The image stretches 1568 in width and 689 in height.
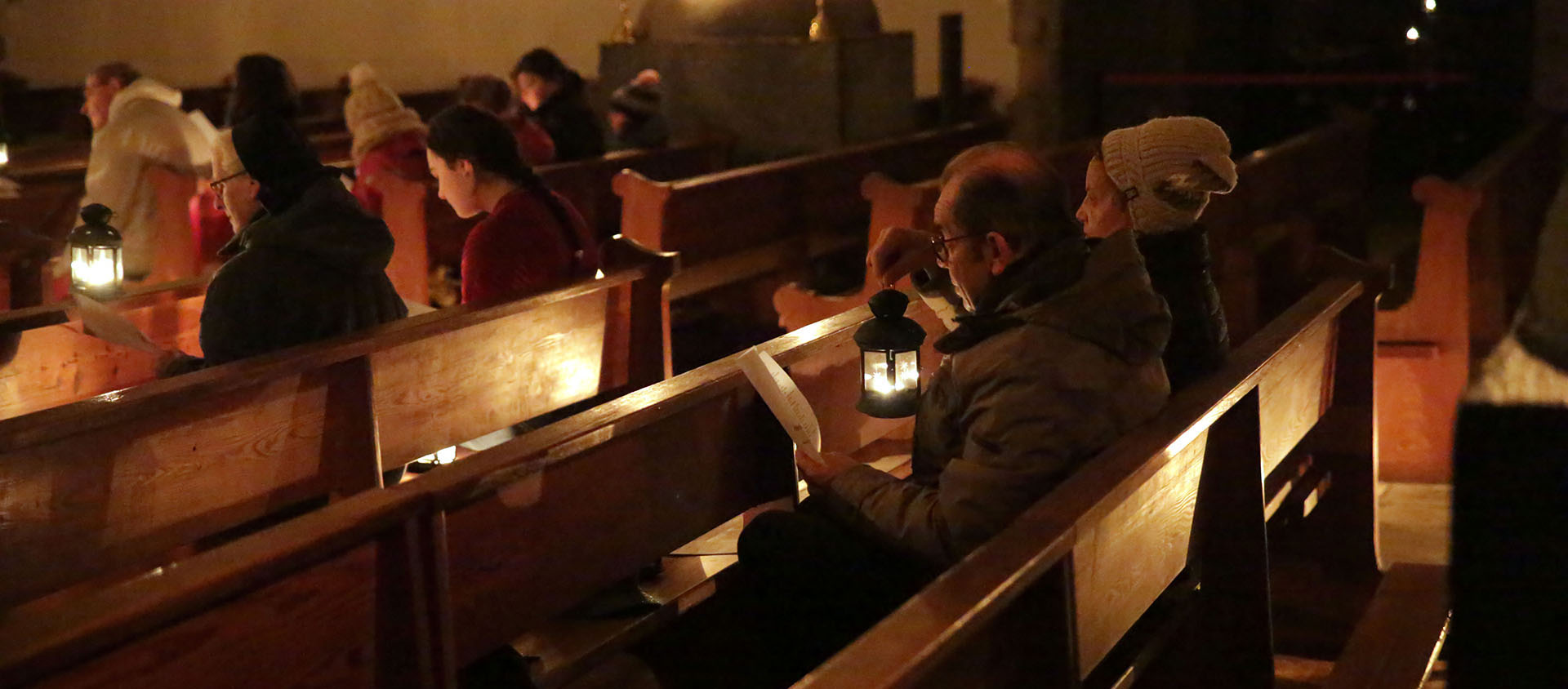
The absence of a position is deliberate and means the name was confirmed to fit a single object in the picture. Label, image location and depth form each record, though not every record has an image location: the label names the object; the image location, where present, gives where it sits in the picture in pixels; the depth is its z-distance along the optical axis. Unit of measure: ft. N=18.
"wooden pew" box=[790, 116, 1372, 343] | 16.44
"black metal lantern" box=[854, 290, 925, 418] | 8.77
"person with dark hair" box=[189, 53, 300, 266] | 17.52
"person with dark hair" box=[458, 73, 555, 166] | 21.16
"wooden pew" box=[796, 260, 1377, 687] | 6.08
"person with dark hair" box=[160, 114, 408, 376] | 11.04
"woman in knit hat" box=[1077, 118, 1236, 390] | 9.66
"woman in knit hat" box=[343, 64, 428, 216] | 18.39
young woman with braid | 12.37
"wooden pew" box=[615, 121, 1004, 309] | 18.40
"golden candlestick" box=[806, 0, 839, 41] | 27.04
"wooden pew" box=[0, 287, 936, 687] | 5.52
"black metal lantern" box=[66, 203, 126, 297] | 13.96
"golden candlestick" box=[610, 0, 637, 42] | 30.22
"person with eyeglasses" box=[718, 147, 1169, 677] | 7.66
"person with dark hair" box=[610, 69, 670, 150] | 24.57
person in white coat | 19.43
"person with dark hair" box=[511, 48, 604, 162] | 22.18
